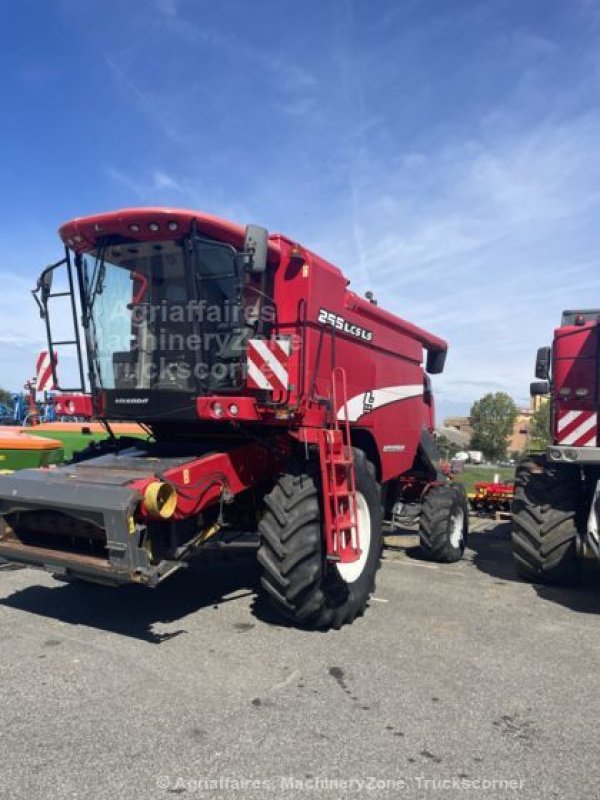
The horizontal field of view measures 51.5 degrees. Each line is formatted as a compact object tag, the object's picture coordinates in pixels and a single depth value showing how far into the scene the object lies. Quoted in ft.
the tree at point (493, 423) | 209.46
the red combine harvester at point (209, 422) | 14.83
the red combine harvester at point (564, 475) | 20.18
